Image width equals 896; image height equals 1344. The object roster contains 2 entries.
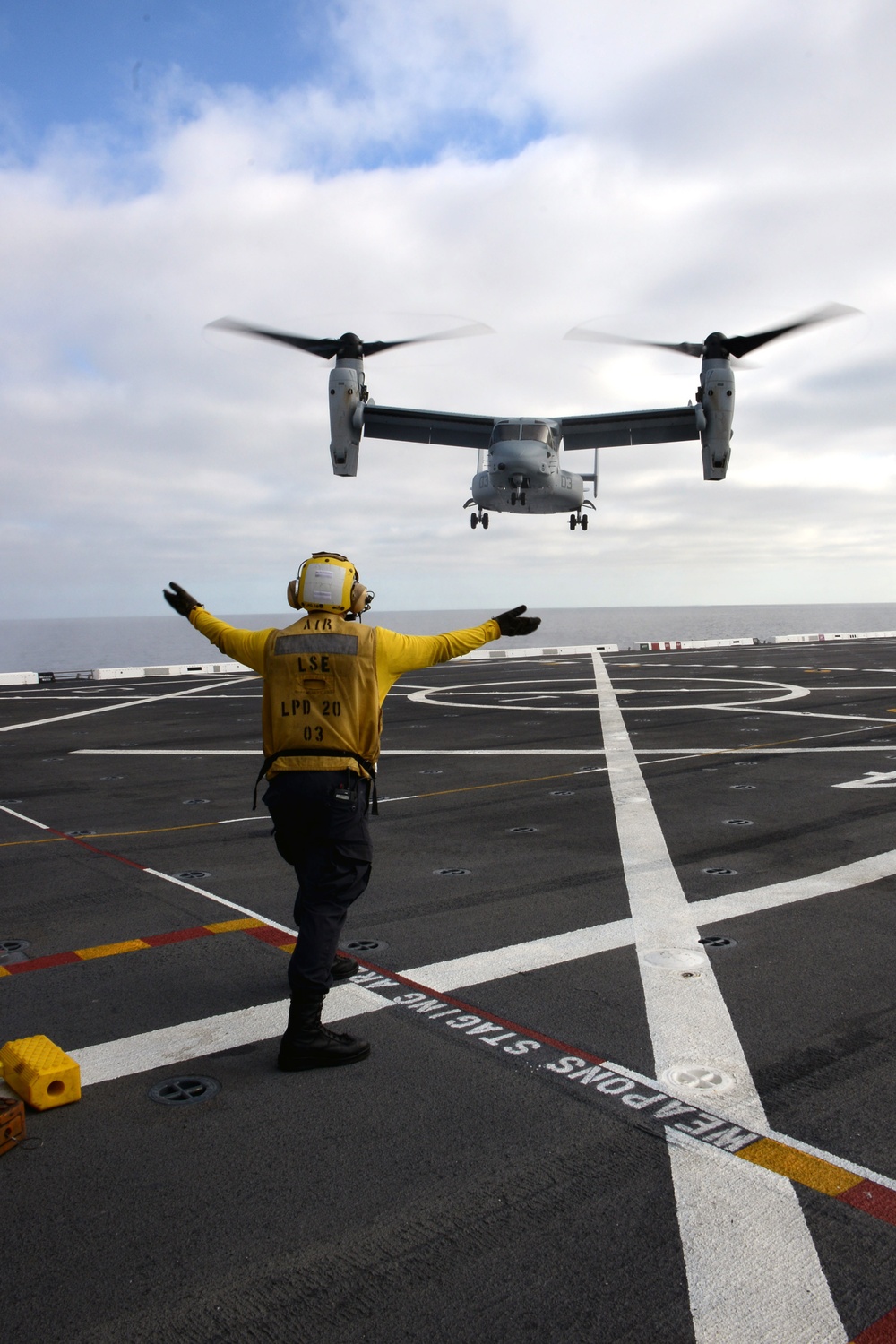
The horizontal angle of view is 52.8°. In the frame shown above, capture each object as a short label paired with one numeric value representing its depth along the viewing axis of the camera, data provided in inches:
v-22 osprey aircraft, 1170.2
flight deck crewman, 169.6
